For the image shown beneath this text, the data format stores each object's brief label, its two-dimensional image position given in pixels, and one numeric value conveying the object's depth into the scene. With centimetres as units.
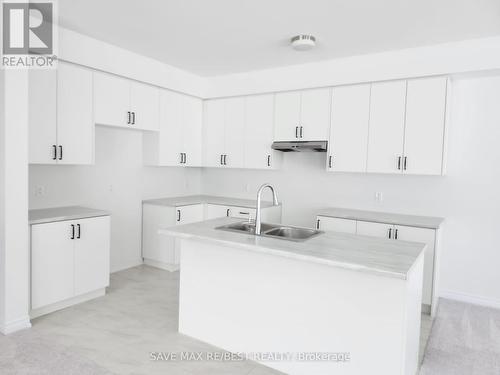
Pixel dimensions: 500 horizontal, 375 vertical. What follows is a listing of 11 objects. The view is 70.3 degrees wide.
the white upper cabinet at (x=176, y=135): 472
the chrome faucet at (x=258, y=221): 261
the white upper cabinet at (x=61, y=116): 329
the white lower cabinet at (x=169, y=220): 467
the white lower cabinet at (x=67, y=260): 317
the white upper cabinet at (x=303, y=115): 437
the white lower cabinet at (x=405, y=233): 357
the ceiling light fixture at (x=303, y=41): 350
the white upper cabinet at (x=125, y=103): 387
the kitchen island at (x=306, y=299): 210
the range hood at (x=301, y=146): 435
